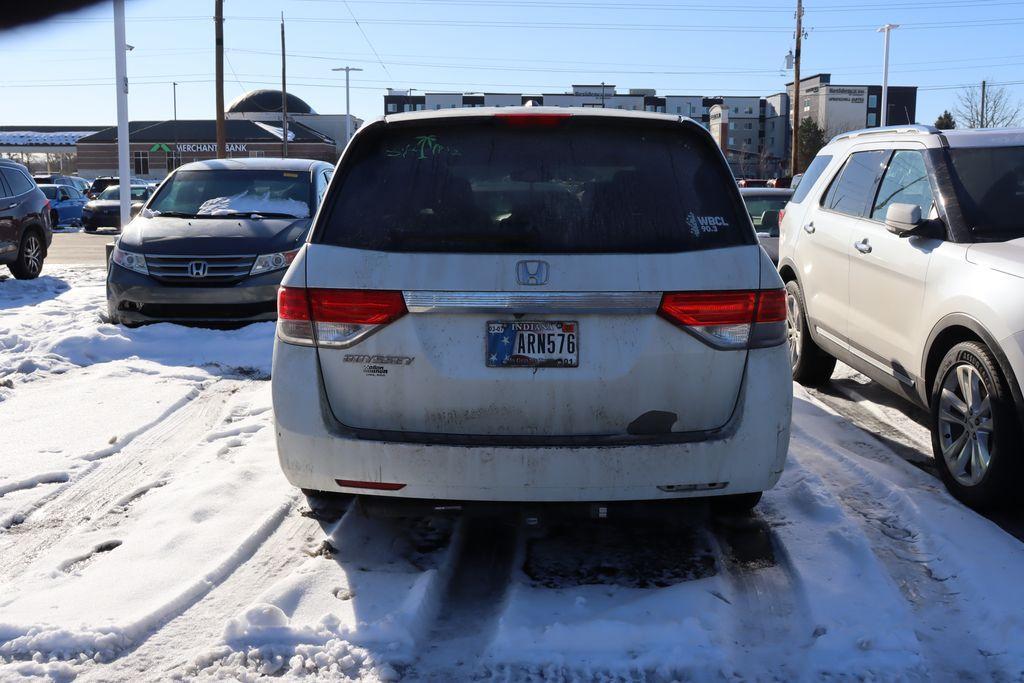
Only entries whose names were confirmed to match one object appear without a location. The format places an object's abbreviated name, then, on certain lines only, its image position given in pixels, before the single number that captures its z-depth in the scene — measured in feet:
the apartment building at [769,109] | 333.62
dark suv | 49.96
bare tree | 210.38
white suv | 15.11
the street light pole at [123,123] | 56.95
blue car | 118.73
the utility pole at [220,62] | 84.97
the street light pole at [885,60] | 157.20
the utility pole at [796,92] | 145.48
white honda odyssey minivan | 11.79
